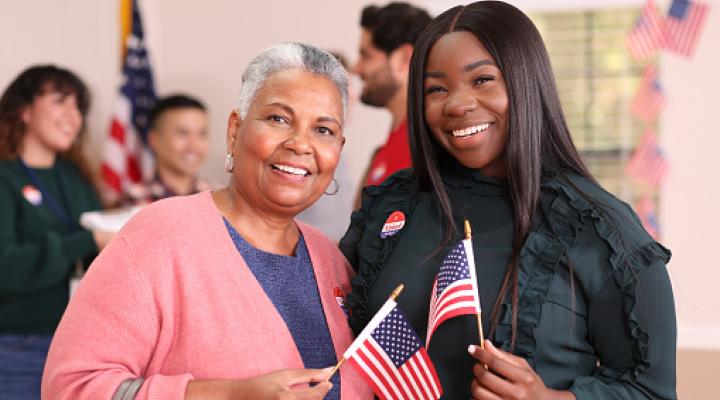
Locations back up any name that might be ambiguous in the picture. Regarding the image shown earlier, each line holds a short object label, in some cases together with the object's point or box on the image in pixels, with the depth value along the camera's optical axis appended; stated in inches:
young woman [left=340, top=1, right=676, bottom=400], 62.8
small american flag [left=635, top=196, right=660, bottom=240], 215.2
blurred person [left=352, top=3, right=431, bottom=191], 132.6
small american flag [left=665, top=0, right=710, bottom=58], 206.7
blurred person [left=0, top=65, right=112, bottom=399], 122.3
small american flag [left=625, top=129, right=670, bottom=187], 212.5
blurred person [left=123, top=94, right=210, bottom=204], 175.9
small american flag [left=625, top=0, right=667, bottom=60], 211.0
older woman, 60.5
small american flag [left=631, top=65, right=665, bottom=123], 213.0
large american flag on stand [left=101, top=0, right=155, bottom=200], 176.4
